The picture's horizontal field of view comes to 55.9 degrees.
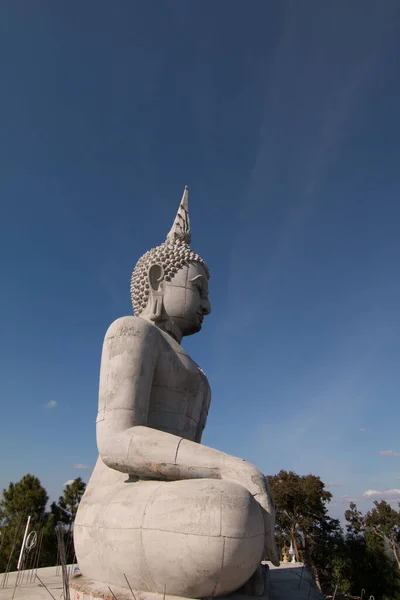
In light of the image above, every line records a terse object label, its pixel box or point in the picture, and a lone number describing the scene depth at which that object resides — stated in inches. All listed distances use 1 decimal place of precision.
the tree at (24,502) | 757.9
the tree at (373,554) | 839.9
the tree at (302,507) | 865.5
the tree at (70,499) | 882.1
